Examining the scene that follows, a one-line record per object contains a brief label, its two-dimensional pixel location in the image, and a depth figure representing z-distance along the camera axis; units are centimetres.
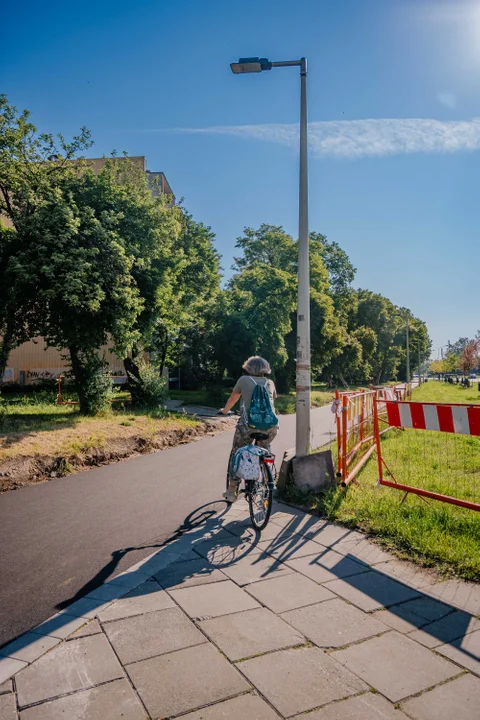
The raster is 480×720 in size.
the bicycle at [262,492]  516
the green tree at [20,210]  1154
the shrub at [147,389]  1703
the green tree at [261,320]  2353
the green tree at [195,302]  2161
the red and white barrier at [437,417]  527
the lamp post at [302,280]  719
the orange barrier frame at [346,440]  698
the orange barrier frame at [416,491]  506
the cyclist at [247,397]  582
